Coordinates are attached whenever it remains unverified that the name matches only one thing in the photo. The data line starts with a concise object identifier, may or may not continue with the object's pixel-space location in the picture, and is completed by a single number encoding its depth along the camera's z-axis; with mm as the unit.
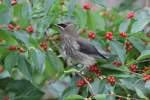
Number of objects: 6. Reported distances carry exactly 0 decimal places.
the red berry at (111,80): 6875
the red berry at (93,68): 7289
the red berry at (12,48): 7086
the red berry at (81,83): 7086
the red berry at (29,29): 7484
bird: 7555
